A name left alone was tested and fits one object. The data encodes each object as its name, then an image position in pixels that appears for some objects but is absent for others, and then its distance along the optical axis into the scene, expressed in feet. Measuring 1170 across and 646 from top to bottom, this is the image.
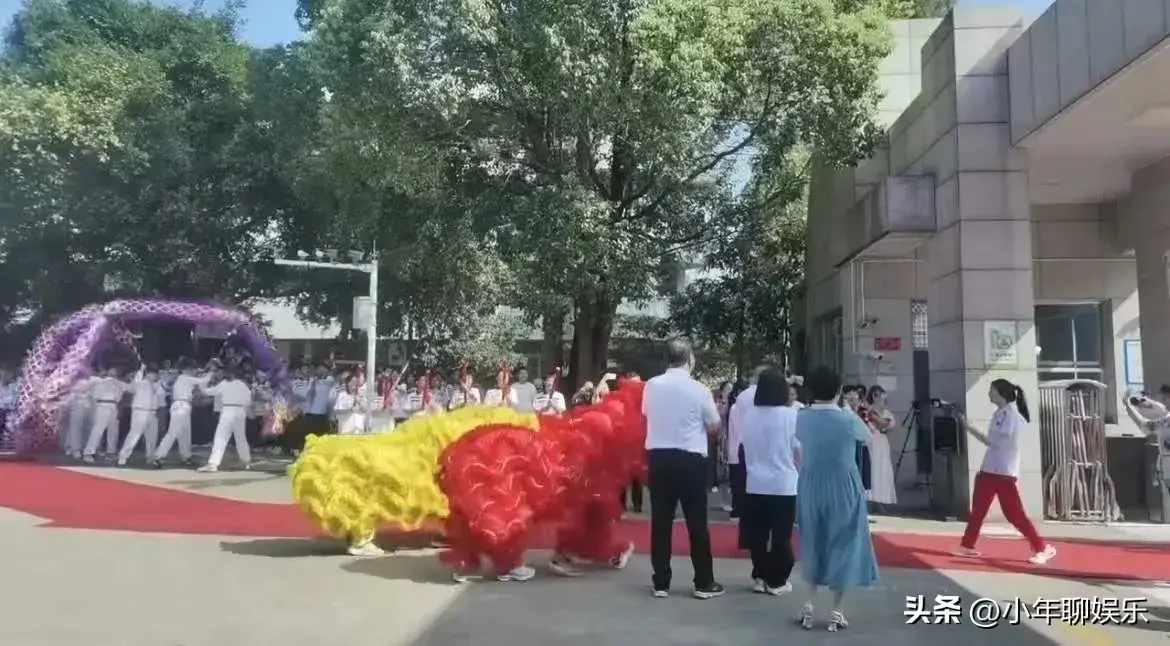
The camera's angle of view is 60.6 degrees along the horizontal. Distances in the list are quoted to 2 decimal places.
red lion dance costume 23.81
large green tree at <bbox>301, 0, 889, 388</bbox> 45.27
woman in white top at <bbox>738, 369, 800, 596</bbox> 22.77
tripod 44.16
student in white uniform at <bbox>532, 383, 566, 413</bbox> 44.86
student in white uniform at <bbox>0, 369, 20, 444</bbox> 64.03
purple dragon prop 61.98
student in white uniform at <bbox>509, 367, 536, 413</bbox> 49.01
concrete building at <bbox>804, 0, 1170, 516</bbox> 33.78
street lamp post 56.39
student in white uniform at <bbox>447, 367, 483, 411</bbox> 55.16
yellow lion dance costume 26.71
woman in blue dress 19.38
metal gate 36.04
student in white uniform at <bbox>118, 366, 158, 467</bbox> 56.49
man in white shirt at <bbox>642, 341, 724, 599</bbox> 22.31
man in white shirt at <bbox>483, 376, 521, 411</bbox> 49.03
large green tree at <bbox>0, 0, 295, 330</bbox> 66.49
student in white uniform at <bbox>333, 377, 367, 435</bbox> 54.29
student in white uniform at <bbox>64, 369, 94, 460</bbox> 60.34
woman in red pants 27.17
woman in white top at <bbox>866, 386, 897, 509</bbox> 37.50
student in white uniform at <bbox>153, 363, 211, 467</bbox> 54.41
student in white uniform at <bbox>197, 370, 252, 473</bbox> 51.88
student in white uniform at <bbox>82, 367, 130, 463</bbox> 58.44
